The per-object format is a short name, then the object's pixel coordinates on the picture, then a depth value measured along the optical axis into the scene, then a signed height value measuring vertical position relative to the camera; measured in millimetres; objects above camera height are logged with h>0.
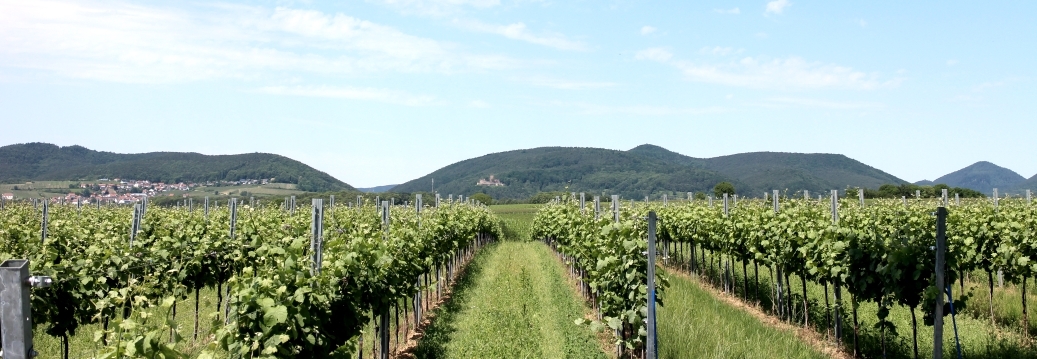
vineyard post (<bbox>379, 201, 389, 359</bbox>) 8180 -1630
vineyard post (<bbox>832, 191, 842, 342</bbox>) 9094 -1332
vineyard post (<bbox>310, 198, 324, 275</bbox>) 6297 -318
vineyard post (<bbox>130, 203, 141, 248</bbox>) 9517 -250
